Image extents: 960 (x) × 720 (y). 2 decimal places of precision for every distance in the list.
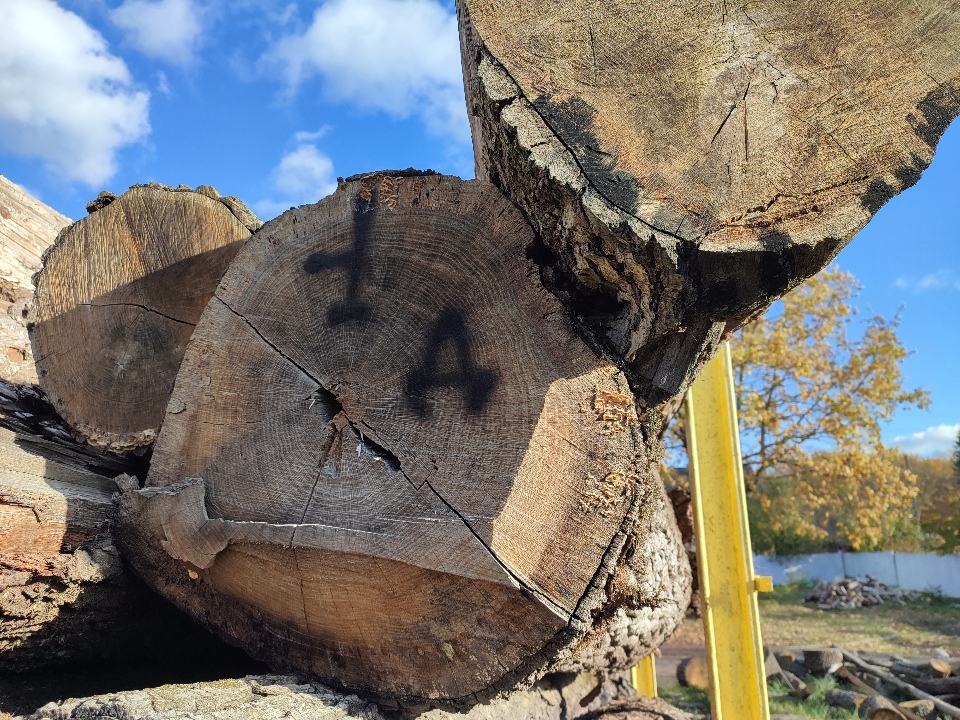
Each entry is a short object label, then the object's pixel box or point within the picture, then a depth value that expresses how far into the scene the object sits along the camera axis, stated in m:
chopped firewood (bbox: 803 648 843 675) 6.65
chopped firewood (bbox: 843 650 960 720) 5.04
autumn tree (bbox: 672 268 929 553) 12.20
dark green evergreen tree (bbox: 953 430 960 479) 21.89
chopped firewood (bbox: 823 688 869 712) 5.38
